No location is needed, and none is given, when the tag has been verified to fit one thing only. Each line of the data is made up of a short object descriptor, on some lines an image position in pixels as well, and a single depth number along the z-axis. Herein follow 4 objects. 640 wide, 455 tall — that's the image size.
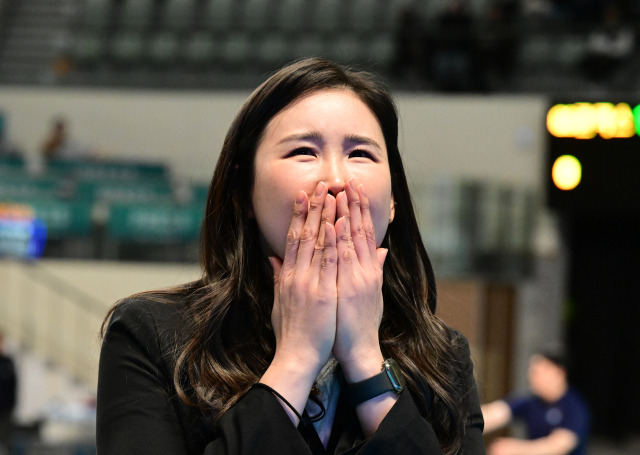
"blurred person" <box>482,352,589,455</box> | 10.64
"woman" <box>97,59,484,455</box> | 2.95
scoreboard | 13.47
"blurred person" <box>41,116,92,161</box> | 24.45
